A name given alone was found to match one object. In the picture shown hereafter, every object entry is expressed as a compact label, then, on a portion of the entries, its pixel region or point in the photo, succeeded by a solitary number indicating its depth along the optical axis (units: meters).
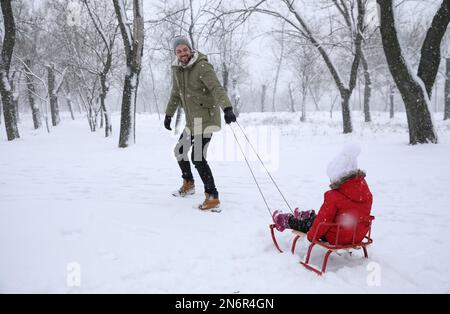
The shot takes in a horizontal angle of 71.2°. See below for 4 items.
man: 4.09
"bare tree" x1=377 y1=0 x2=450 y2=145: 7.84
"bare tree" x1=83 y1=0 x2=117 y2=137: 14.66
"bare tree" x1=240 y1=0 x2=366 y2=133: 11.92
